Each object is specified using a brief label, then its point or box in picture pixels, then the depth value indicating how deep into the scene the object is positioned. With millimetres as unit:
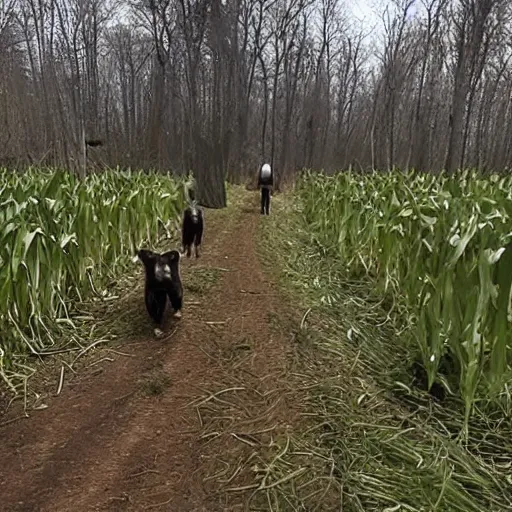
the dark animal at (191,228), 4906
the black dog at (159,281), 3180
